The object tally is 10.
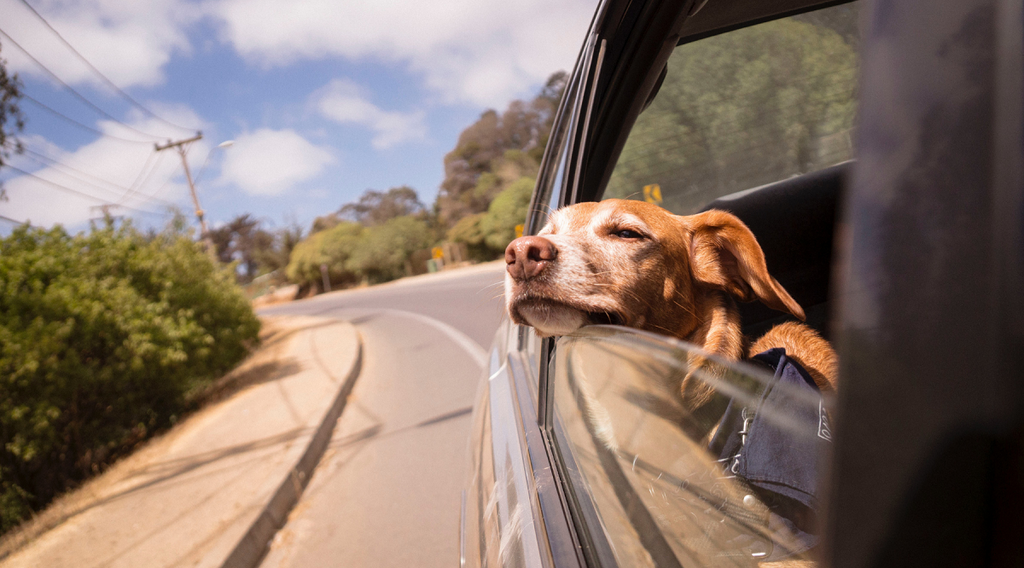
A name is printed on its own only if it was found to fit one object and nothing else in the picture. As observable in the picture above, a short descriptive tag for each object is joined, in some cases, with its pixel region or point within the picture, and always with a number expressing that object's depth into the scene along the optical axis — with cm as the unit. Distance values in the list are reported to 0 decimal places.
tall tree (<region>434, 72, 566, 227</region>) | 4547
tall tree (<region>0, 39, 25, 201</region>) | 656
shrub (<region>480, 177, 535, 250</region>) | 3575
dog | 159
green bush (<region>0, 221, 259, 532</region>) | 530
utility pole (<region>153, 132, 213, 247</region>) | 2880
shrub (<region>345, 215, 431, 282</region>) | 4862
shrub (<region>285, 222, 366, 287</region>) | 5372
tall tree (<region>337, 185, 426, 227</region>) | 6906
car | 31
